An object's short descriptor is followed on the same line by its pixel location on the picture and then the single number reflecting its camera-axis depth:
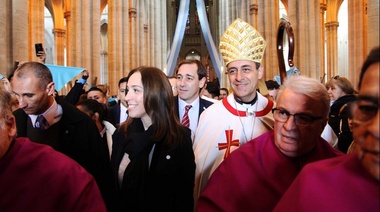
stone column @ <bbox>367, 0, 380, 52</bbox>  4.70
